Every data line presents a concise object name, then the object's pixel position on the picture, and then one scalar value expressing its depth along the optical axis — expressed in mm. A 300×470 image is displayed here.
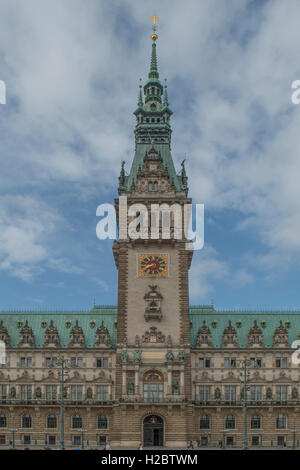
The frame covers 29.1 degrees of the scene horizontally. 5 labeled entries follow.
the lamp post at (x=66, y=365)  97481
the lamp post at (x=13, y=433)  90962
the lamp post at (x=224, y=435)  92562
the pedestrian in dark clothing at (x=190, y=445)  87281
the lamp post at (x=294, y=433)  91312
